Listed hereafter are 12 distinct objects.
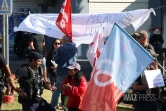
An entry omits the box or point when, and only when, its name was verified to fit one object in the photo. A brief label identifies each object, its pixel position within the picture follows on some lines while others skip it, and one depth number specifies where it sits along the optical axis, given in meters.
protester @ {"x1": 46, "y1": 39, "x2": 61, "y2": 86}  10.48
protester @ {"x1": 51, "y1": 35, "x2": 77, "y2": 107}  9.20
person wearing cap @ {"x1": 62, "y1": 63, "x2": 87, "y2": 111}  7.47
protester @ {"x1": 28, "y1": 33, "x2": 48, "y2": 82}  11.73
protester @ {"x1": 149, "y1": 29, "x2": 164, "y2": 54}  14.91
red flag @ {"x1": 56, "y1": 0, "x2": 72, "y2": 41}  9.24
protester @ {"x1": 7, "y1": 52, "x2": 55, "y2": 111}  7.28
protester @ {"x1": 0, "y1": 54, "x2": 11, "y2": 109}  7.27
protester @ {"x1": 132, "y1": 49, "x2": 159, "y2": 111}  6.85
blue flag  6.12
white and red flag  8.92
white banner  9.96
